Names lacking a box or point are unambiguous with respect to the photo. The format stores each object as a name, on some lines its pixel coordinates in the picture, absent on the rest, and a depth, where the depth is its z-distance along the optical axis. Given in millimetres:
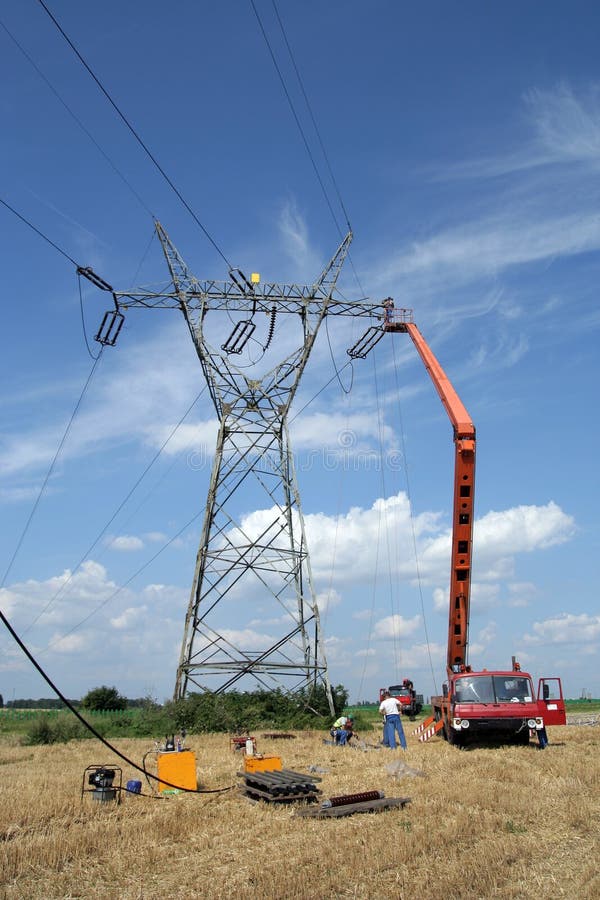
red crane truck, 19219
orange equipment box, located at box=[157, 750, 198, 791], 13609
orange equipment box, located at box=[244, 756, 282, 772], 14516
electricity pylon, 27562
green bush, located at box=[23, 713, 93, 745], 28922
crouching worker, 22516
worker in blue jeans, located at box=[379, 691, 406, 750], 20344
